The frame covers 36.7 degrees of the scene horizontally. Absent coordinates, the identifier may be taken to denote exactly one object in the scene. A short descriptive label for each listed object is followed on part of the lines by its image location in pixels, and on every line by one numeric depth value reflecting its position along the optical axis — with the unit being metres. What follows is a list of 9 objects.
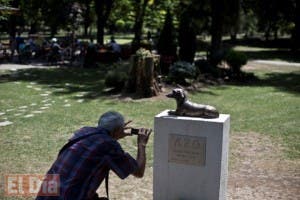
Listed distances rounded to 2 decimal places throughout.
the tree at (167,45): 17.98
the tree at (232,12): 27.22
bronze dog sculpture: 4.92
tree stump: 13.64
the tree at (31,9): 30.97
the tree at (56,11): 30.44
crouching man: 3.61
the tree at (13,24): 35.17
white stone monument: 4.86
